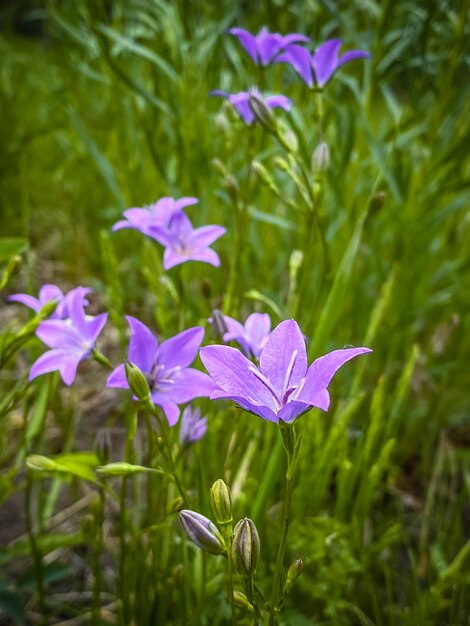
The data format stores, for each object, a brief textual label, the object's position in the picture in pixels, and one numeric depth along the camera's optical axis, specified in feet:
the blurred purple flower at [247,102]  0.99
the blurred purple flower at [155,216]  0.90
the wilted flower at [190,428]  0.85
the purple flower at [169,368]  0.77
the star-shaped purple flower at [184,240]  0.91
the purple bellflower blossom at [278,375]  0.60
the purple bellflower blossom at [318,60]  1.00
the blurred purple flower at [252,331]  0.85
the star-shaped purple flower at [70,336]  0.81
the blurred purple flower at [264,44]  1.02
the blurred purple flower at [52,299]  0.87
